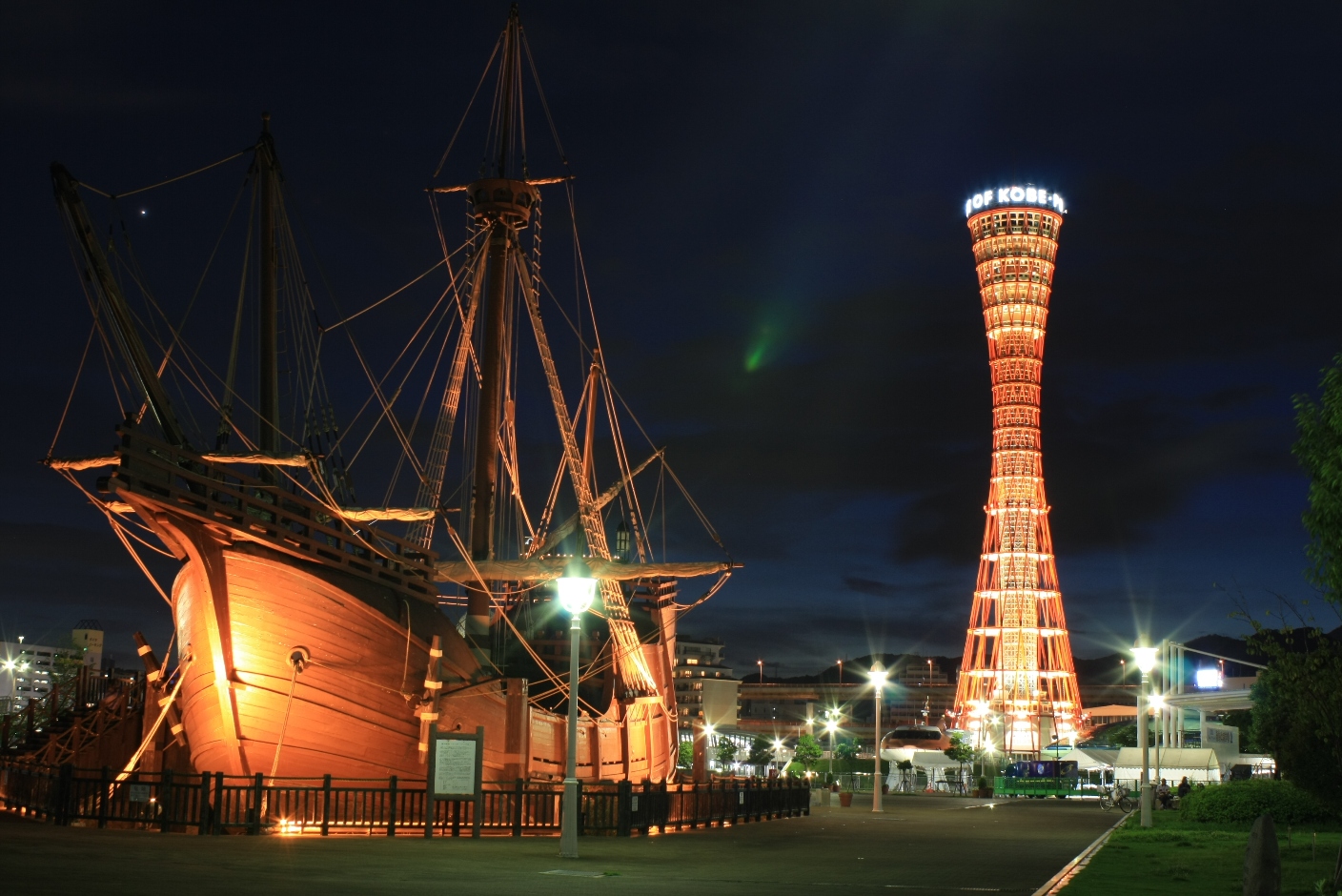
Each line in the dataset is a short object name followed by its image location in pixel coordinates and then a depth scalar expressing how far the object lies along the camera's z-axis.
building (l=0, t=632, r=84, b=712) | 75.85
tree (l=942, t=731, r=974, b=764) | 90.88
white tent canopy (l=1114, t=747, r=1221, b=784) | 64.81
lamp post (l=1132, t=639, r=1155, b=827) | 33.12
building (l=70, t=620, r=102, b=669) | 178.62
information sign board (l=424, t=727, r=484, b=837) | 24.45
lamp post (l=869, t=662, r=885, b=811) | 43.41
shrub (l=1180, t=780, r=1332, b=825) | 33.34
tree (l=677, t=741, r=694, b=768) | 115.47
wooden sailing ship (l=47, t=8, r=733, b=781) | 25.69
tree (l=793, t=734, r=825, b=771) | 88.49
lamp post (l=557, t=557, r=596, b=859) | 20.23
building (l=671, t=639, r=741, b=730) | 168.25
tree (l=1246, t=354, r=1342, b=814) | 16.83
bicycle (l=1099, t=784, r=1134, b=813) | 52.31
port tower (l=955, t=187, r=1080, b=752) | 99.25
